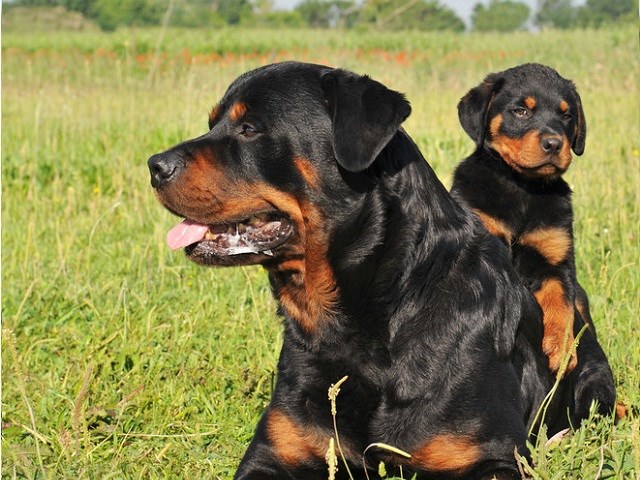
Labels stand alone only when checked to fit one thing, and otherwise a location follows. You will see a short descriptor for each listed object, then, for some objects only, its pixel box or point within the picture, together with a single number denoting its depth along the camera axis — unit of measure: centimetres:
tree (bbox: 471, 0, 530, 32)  2722
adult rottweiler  298
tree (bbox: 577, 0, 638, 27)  2289
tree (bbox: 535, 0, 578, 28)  1973
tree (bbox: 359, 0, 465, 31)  2109
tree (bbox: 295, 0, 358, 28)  2698
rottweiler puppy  395
